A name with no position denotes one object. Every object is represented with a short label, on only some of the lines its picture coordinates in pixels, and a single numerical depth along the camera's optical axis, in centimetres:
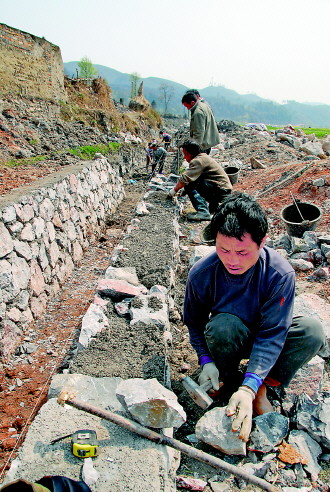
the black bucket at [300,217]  509
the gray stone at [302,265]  431
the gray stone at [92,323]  267
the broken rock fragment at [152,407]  179
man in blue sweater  187
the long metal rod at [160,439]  165
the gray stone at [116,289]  331
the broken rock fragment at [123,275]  365
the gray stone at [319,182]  692
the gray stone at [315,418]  205
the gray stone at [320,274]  401
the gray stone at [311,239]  468
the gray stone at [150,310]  289
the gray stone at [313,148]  1218
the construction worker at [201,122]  623
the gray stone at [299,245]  470
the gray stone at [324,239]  459
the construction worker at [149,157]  1313
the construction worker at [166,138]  1527
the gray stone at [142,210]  610
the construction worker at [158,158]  1217
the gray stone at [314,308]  289
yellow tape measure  167
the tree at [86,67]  6260
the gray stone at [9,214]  362
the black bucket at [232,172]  952
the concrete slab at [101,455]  159
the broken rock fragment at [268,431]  195
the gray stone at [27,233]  393
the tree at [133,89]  5938
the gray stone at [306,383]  233
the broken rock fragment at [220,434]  186
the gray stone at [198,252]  445
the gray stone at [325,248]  440
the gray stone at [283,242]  508
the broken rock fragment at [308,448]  195
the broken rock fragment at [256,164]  1116
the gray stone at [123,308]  310
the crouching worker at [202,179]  565
